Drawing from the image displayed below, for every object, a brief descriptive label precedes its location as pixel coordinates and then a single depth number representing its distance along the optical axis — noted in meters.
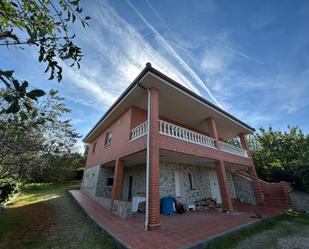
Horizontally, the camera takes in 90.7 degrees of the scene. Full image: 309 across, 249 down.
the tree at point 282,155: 13.11
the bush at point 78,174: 28.18
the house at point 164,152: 7.01
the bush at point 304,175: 11.01
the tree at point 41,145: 4.58
